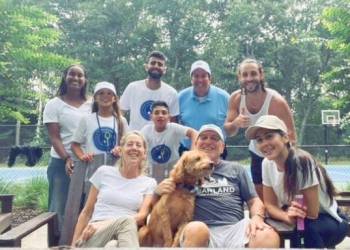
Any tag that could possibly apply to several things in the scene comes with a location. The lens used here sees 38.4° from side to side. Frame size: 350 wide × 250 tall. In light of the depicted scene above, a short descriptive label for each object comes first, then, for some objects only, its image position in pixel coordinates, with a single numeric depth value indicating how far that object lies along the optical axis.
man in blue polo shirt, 4.64
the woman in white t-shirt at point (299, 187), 3.06
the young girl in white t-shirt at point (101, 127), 4.16
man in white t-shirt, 4.76
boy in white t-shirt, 4.29
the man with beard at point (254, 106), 3.98
